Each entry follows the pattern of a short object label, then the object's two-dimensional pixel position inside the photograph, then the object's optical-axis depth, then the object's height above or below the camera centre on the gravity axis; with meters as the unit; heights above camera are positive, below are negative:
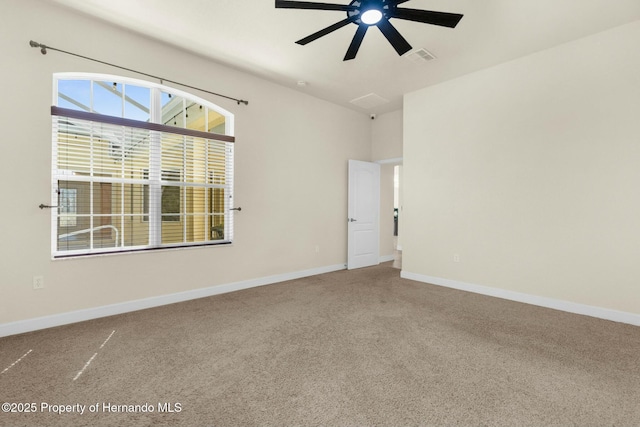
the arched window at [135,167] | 3.00 +0.55
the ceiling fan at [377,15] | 2.15 +1.56
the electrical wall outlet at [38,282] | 2.78 -0.68
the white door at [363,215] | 5.65 -0.01
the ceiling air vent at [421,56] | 3.54 +2.01
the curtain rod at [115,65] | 2.76 +1.62
